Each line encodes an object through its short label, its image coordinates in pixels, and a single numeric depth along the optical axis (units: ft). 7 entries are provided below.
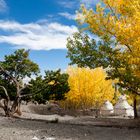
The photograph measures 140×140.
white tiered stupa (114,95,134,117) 68.89
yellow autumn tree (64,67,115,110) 82.22
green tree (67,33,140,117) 34.91
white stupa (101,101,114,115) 78.33
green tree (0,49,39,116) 47.38
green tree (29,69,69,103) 45.59
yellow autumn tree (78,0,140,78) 30.72
